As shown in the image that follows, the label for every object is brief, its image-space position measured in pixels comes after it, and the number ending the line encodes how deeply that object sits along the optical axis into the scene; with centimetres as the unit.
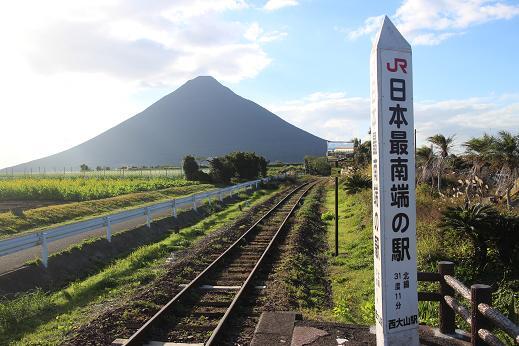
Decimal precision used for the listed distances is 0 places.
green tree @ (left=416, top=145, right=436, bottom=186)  2264
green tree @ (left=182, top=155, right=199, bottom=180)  4616
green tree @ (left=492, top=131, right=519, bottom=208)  1441
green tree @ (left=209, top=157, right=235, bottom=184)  4541
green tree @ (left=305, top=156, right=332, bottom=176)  7966
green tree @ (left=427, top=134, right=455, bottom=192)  2525
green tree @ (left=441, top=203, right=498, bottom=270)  902
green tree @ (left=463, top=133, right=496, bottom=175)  1527
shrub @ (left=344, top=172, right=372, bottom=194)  2714
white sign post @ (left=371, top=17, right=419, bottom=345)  472
